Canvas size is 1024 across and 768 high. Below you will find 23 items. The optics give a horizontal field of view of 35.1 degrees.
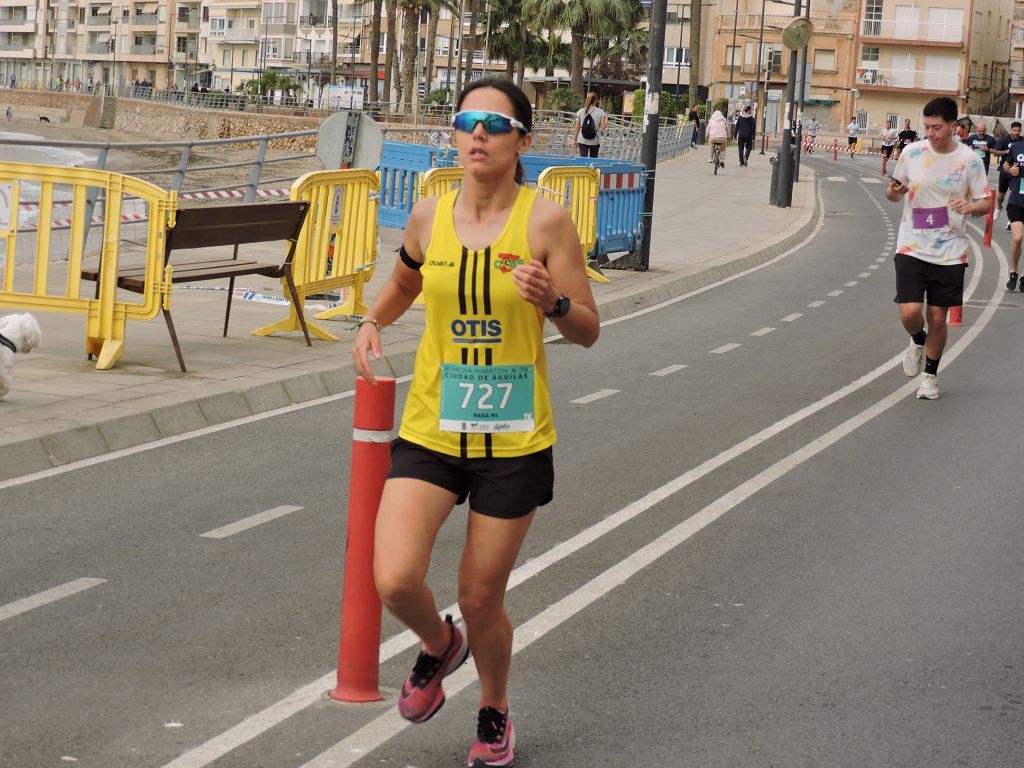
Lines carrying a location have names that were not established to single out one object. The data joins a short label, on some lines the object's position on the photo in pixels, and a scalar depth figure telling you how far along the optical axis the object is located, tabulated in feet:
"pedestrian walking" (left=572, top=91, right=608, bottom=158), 102.06
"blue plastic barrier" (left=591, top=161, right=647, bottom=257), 63.36
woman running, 13.92
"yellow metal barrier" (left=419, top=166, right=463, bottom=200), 50.03
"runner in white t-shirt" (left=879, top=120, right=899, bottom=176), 203.00
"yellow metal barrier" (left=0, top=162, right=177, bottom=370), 34.76
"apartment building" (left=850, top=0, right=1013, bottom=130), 361.92
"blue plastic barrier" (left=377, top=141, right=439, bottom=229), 67.36
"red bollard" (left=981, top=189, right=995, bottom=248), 91.21
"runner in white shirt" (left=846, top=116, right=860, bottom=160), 280.92
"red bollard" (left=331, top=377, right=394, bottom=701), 14.92
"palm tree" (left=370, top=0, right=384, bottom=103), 265.95
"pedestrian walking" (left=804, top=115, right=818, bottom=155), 297.33
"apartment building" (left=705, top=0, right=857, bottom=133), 371.15
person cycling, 147.95
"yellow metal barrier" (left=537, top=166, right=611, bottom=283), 58.23
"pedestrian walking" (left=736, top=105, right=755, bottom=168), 167.53
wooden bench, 35.40
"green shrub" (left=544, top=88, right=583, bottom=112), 216.13
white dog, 29.81
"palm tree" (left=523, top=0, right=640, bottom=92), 221.05
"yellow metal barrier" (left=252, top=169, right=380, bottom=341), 41.29
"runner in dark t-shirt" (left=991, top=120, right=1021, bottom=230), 78.93
